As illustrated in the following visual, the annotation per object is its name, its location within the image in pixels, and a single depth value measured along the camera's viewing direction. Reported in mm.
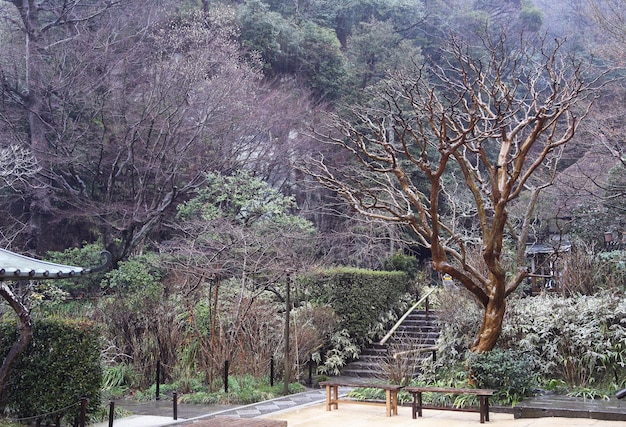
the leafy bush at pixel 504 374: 10023
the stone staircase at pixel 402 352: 11641
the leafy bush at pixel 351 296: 15453
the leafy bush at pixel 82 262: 17656
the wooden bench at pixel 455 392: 9116
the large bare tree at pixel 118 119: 19359
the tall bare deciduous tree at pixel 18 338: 8084
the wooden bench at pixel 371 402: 10266
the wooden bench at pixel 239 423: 6942
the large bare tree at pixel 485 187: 10219
